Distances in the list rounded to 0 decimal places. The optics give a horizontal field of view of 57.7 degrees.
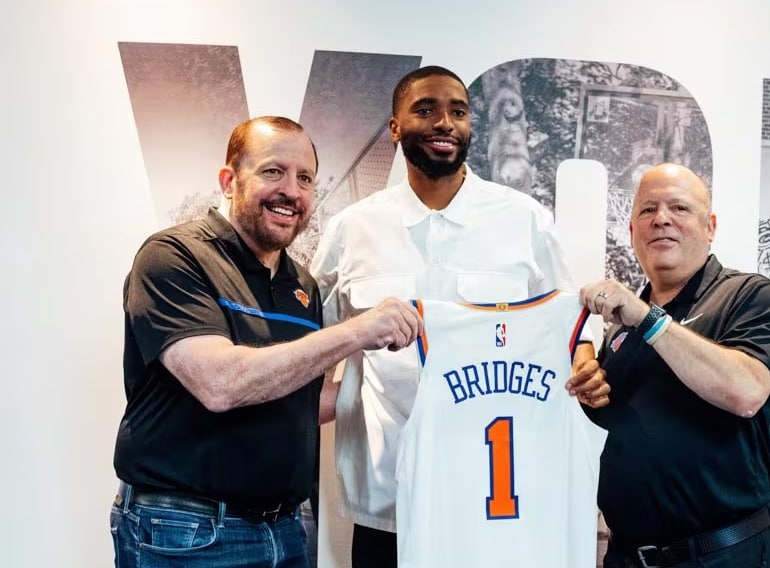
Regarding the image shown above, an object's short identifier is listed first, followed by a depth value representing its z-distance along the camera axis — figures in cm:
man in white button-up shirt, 209
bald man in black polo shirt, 175
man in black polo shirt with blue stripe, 164
